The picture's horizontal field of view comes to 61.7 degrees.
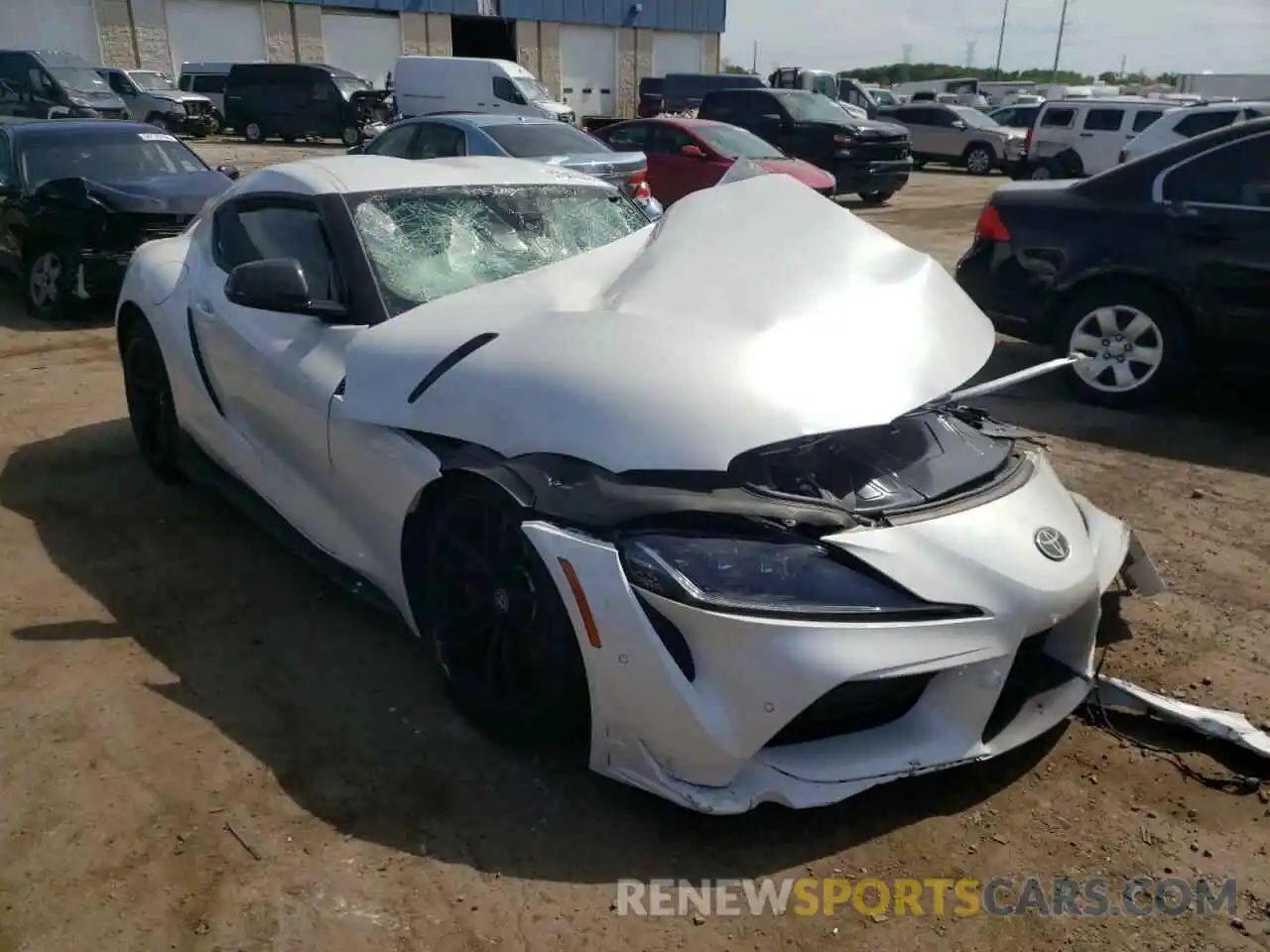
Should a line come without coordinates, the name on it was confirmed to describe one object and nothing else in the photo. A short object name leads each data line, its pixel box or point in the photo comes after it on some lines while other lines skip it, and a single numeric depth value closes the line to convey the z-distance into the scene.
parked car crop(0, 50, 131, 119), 19.58
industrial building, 32.72
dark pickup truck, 17.03
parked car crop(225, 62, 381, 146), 28.33
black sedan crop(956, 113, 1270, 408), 5.71
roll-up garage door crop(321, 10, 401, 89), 37.66
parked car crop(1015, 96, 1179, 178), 20.61
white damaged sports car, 2.46
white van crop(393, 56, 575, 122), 25.42
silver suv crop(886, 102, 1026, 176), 24.73
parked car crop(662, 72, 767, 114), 29.02
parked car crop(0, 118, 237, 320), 8.44
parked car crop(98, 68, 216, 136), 25.06
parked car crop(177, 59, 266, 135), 31.11
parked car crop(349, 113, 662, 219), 10.66
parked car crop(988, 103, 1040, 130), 27.33
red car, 13.91
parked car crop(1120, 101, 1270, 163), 14.13
